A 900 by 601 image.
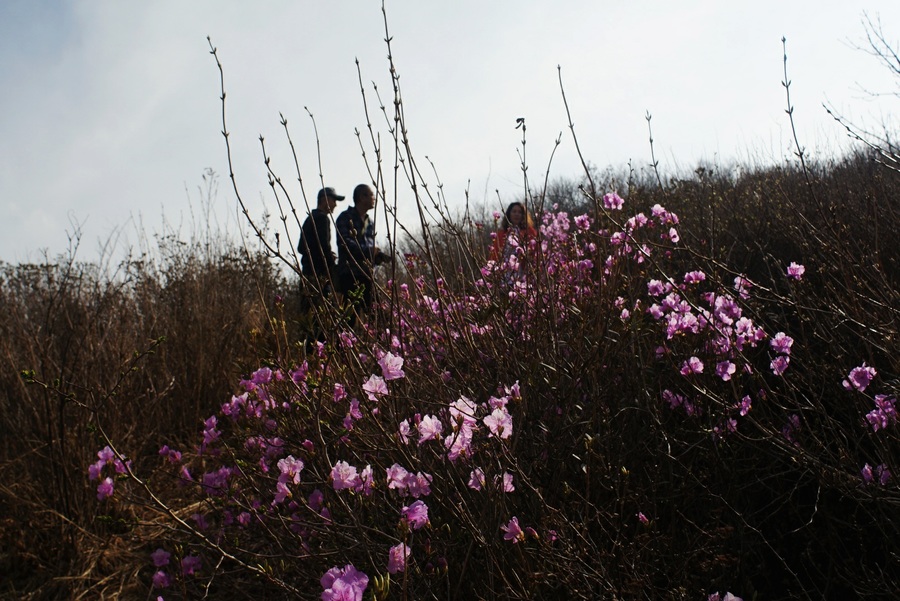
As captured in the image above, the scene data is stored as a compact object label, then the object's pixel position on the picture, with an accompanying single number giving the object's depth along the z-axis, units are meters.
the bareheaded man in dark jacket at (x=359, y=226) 5.43
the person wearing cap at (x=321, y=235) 5.60
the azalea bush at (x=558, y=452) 1.88
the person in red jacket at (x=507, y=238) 3.21
